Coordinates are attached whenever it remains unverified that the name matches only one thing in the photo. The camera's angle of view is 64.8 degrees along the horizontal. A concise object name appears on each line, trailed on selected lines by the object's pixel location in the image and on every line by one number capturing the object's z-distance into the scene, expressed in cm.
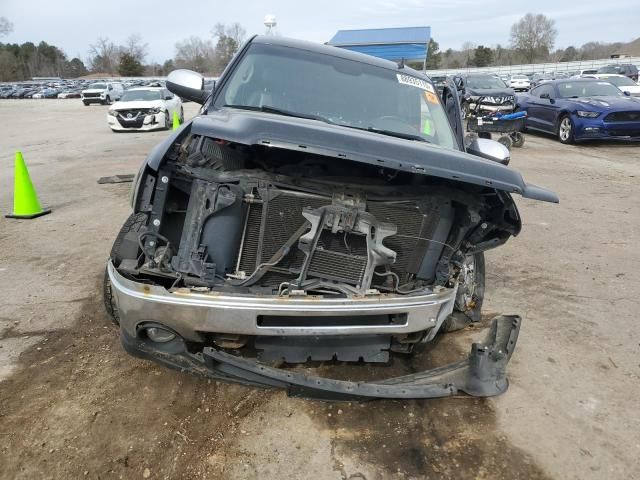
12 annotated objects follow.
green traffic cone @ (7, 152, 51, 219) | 621
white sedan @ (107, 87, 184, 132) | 1545
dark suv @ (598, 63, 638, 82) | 2828
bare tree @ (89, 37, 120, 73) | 10556
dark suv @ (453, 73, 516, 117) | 1422
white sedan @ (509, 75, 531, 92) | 3527
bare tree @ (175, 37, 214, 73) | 9166
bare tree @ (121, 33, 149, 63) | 10131
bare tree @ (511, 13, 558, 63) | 7900
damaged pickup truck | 239
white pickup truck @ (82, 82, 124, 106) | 3422
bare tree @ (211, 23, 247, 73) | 8430
